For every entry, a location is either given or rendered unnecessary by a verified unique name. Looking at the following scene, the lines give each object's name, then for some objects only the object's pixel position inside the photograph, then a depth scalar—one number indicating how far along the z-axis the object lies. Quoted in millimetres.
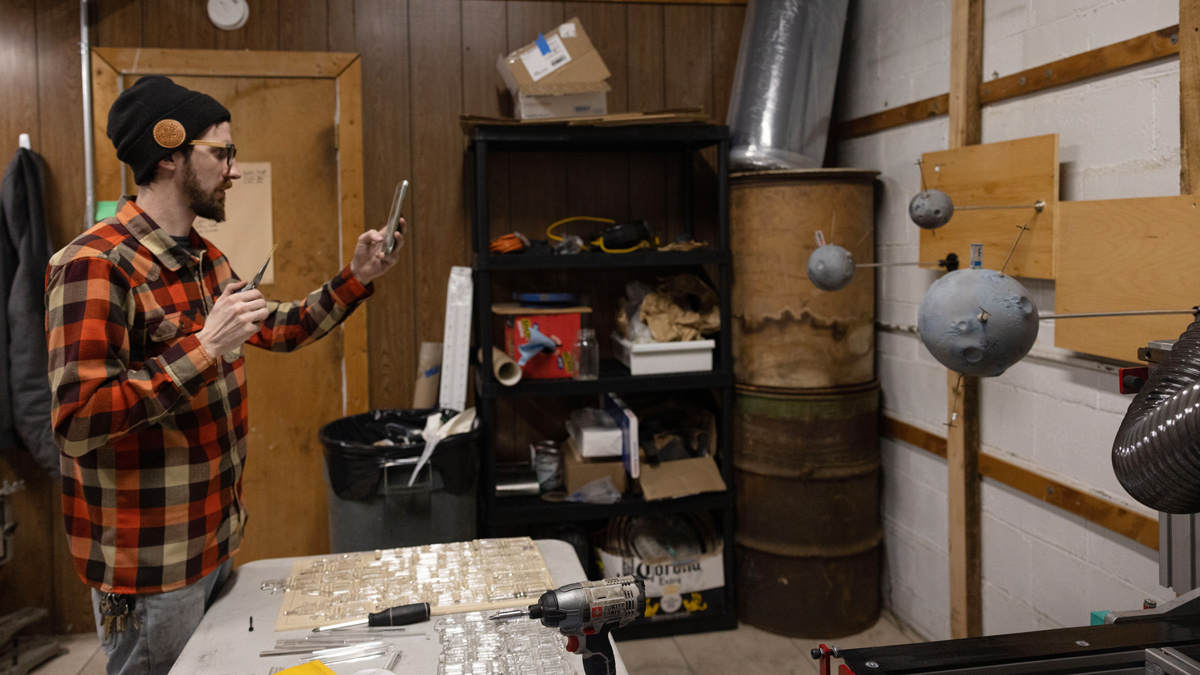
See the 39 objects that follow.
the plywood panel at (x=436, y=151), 3178
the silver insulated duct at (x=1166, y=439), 922
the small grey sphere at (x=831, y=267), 2223
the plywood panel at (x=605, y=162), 3275
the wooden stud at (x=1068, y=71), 1909
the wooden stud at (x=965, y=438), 2512
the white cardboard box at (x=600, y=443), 2975
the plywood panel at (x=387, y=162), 3146
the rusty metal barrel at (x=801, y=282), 2914
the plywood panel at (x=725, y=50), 3348
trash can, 2619
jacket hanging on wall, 2824
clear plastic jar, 2973
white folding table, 1369
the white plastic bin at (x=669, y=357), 2975
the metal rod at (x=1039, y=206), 2209
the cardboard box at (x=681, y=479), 2959
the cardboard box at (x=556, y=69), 2869
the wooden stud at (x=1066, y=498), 2000
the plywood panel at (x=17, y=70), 2916
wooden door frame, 2973
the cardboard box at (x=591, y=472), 2994
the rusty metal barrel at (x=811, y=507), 2963
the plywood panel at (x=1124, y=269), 1823
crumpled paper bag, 3014
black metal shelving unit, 2861
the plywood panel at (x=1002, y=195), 2203
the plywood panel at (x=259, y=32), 3061
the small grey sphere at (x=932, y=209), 2121
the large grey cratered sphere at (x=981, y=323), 1262
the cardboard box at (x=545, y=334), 2908
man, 1493
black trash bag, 2613
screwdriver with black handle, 1495
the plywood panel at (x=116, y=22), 2973
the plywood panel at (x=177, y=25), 3010
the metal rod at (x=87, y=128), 2945
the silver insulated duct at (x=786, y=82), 2977
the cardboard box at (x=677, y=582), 2984
